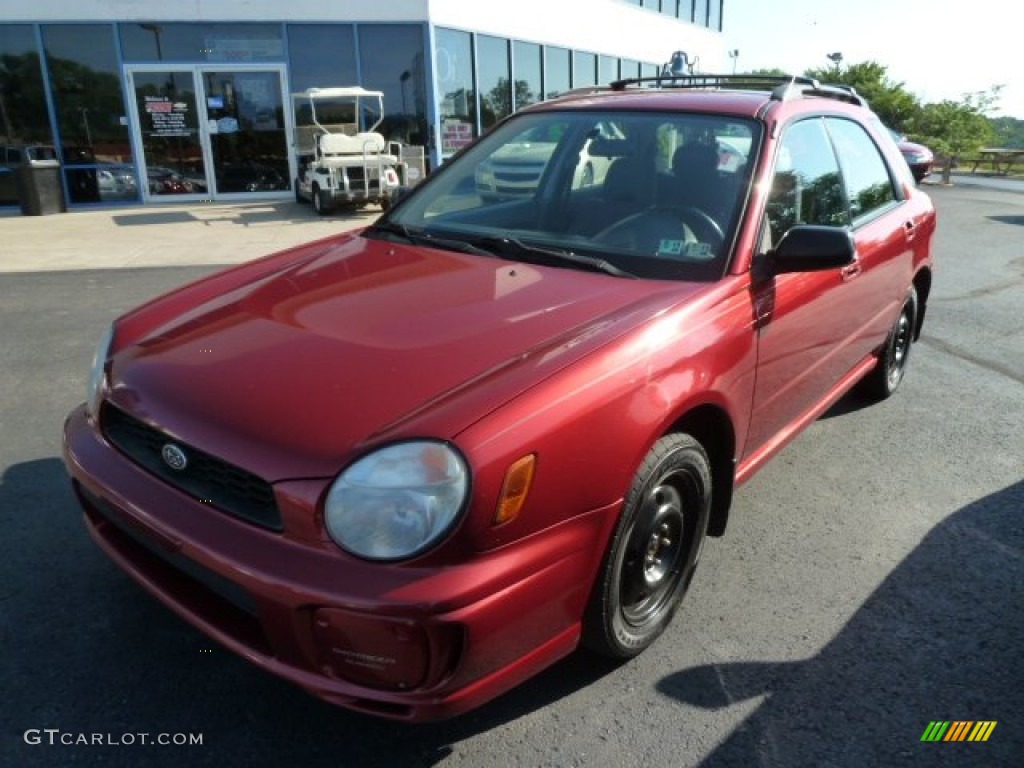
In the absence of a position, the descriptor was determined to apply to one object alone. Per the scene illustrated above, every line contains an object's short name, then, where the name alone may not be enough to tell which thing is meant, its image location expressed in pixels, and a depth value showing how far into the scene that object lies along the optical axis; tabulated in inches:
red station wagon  72.4
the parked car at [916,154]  624.7
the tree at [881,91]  1456.7
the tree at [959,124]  1278.3
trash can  519.2
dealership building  540.4
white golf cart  509.0
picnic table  1011.9
